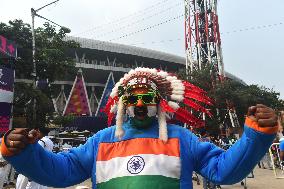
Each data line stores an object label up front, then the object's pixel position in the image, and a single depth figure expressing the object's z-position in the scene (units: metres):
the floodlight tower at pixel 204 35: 42.23
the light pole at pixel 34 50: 16.40
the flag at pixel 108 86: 37.25
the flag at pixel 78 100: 38.75
